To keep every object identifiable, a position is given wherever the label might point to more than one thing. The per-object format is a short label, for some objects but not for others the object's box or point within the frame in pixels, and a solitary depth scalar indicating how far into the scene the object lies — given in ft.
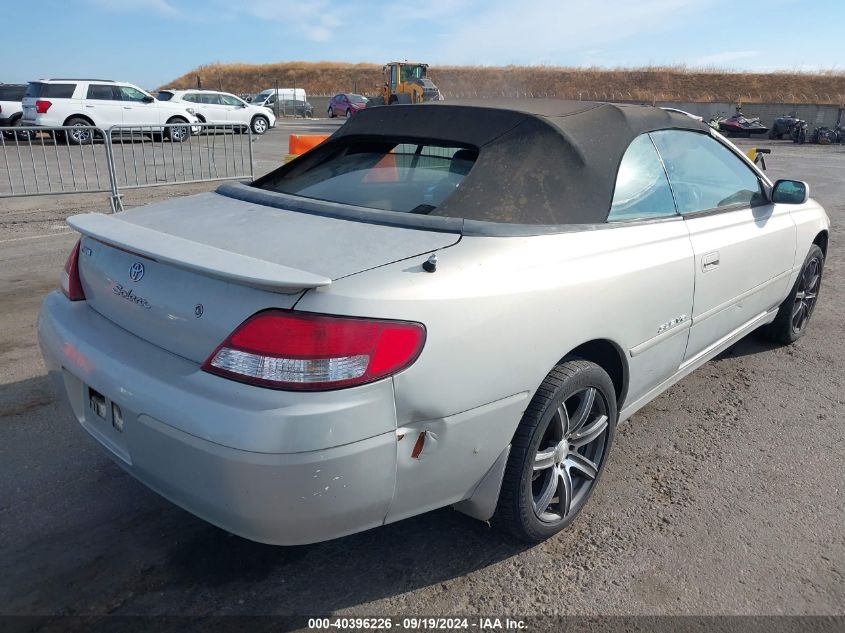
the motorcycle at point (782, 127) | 103.34
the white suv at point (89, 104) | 59.47
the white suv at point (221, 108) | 75.00
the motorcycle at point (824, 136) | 98.17
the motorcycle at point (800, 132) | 97.71
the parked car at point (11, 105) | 67.36
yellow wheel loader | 104.94
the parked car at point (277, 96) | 137.49
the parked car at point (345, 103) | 132.36
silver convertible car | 5.92
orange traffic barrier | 33.58
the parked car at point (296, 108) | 143.95
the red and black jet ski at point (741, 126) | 109.09
